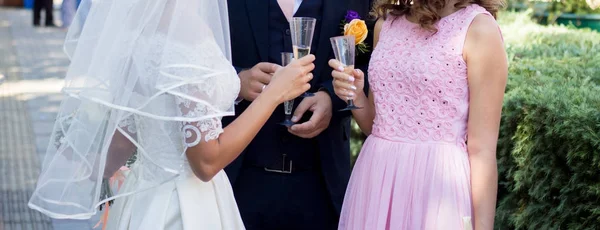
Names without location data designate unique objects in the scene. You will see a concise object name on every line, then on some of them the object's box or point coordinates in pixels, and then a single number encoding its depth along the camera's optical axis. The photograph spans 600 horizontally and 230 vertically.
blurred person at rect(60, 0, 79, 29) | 14.13
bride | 2.59
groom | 3.23
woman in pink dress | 2.83
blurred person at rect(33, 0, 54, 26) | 18.42
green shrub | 3.33
